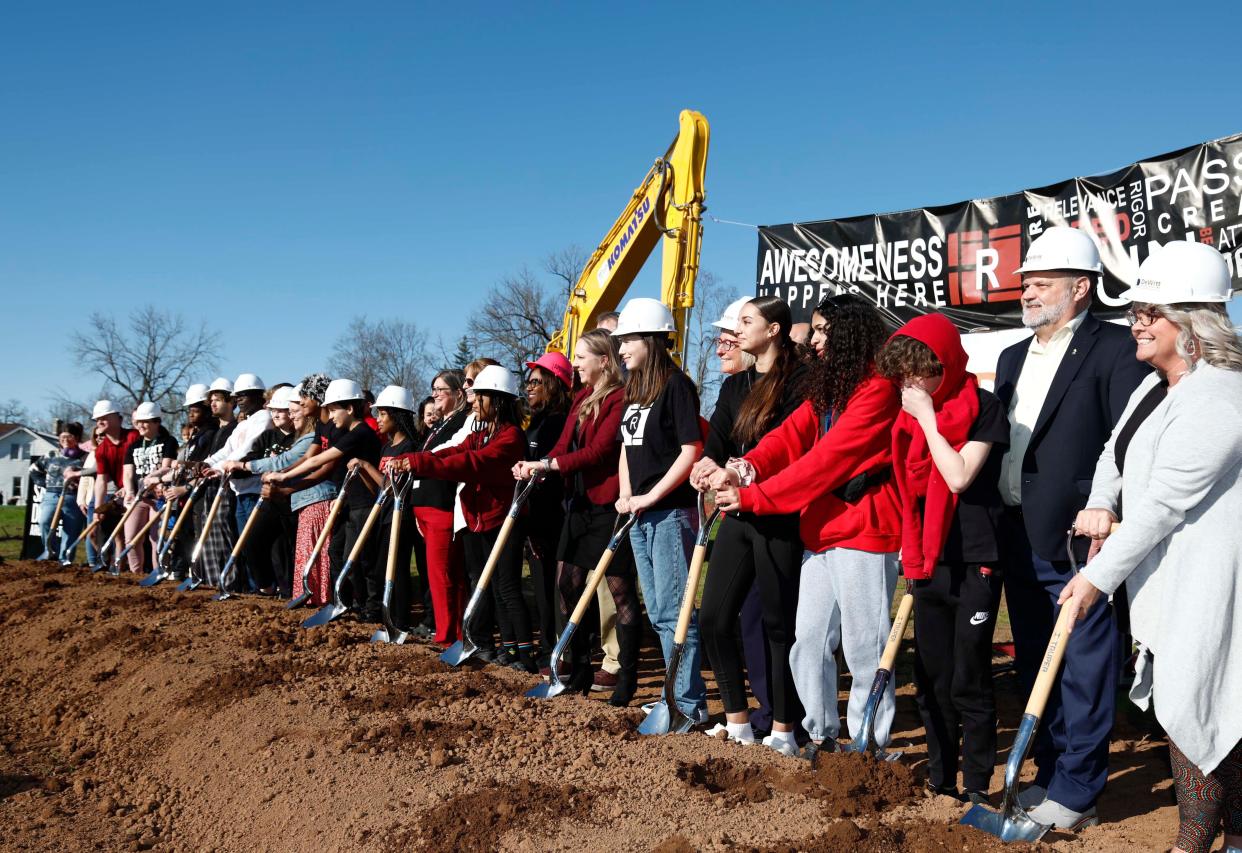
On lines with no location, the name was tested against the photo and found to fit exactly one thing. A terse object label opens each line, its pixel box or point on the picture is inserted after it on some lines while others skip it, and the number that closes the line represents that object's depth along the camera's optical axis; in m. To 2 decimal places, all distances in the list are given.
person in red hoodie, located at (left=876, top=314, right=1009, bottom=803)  3.96
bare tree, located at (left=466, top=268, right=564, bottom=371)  43.62
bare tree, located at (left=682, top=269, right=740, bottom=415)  43.41
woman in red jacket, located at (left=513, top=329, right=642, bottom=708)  5.62
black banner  8.12
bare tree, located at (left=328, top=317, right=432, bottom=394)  54.03
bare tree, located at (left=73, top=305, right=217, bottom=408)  55.56
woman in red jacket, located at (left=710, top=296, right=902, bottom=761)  4.30
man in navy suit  3.79
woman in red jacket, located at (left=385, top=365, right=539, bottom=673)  6.41
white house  74.62
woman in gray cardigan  3.14
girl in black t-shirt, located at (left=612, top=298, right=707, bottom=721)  5.17
